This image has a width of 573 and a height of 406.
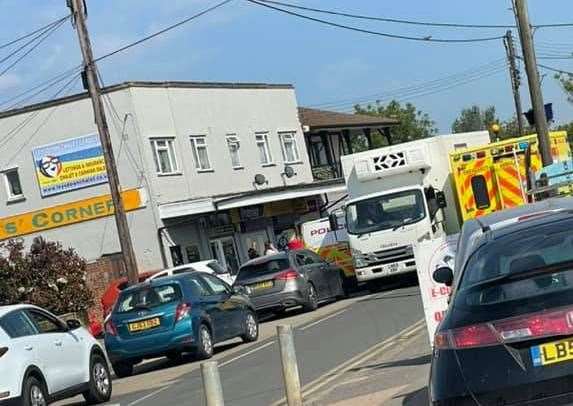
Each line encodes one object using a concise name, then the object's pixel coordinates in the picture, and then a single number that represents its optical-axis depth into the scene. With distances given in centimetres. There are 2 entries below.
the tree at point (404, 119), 8894
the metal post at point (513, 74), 5234
